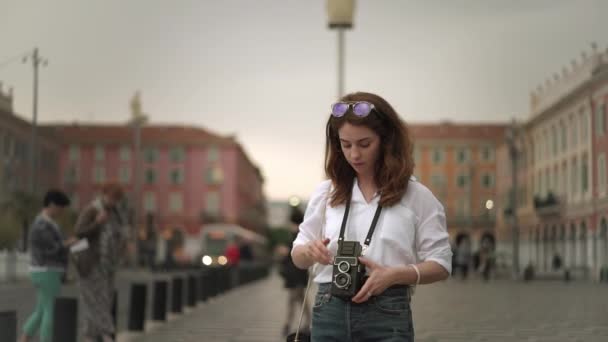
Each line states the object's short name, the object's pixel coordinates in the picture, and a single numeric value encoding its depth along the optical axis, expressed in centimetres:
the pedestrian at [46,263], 971
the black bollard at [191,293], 1948
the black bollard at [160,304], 1545
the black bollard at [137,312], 1358
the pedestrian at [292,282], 1351
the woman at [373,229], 341
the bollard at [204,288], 2219
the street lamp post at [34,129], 2635
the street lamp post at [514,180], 4775
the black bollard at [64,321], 957
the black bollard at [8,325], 734
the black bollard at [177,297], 1741
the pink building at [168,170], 10769
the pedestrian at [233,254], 3122
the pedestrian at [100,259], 997
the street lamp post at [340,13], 1630
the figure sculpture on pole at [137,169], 5770
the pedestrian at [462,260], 4556
